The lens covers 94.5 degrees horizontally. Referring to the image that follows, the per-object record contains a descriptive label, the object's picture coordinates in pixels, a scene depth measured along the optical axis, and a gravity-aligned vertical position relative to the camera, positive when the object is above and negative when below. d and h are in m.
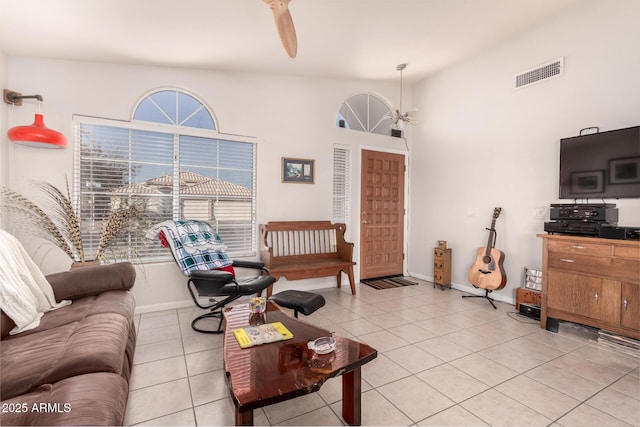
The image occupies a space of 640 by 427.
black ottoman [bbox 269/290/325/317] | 2.43 -0.79
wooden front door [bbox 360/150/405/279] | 4.76 -0.07
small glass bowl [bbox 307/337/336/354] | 1.59 -0.75
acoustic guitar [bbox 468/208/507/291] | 3.63 -0.71
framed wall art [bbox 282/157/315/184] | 4.12 +0.54
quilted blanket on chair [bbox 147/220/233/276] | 2.98 -0.39
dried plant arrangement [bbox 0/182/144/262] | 2.74 -0.13
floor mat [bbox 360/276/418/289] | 4.51 -1.15
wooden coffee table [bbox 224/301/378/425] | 1.25 -0.78
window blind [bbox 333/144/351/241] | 4.58 +0.37
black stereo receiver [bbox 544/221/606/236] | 2.63 -0.14
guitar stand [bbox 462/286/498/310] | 3.68 -1.13
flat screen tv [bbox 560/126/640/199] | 2.61 +0.45
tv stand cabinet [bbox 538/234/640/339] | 2.39 -0.62
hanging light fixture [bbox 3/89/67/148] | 2.46 +0.60
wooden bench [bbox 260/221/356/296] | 3.72 -0.58
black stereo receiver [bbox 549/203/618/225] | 2.61 +0.00
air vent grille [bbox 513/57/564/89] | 3.27 +1.61
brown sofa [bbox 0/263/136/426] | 1.06 -0.72
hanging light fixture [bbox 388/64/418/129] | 4.09 +1.32
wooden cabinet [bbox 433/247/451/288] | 4.35 -0.83
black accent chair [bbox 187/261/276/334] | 2.67 -0.74
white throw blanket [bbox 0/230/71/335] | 1.72 -0.53
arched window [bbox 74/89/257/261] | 3.15 +0.44
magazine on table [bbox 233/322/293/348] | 1.70 -0.76
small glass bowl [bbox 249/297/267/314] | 2.07 -0.68
